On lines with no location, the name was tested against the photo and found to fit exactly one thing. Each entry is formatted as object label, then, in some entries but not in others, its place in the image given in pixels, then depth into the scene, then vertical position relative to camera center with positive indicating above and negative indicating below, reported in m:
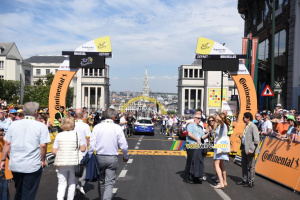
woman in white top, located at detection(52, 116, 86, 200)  5.96 -1.05
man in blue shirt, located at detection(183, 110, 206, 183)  8.61 -1.06
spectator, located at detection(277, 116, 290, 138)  11.08 -0.96
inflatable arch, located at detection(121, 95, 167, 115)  95.03 -2.15
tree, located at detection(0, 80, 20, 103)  64.62 +1.64
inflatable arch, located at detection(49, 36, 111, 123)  16.83 +1.28
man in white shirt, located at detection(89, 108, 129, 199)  5.90 -0.91
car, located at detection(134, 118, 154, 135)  26.47 -2.36
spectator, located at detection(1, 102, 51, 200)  4.92 -0.83
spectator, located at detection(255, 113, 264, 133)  13.19 -0.86
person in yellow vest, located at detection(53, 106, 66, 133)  13.61 -0.91
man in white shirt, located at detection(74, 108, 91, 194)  7.35 -0.75
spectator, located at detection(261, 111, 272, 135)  12.57 -0.98
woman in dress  8.21 -1.44
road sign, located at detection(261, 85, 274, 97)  15.46 +0.38
